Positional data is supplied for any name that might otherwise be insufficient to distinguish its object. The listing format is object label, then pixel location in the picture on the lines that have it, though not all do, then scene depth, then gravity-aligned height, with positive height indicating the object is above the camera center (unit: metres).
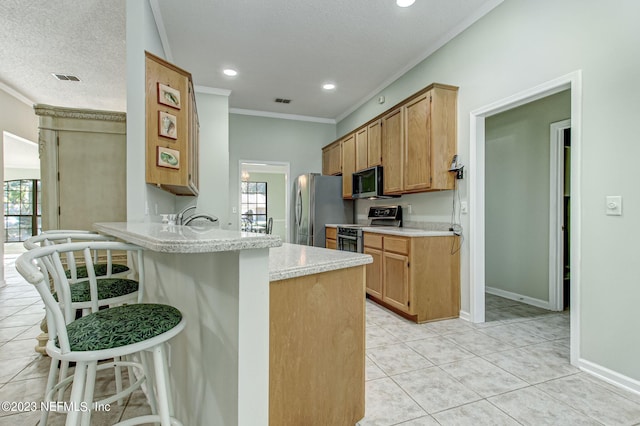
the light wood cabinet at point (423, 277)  3.04 -0.66
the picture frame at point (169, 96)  2.44 +0.93
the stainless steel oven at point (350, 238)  3.96 -0.36
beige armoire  2.35 +0.35
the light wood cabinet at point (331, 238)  4.76 -0.41
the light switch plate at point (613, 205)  1.92 +0.04
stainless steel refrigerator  5.11 +0.07
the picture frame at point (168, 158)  2.38 +0.43
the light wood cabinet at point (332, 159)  5.39 +0.96
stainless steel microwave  4.15 +0.40
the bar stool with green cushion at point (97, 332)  0.89 -0.38
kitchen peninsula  0.96 -0.44
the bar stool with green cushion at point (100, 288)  1.47 -0.39
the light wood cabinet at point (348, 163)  4.90 +0.78
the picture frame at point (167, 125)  2.41 +0.69
